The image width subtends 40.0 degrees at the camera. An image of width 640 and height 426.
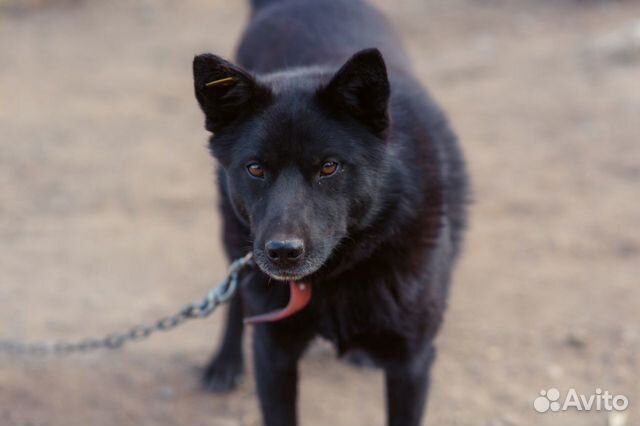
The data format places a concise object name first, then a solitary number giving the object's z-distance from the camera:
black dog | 2.59
